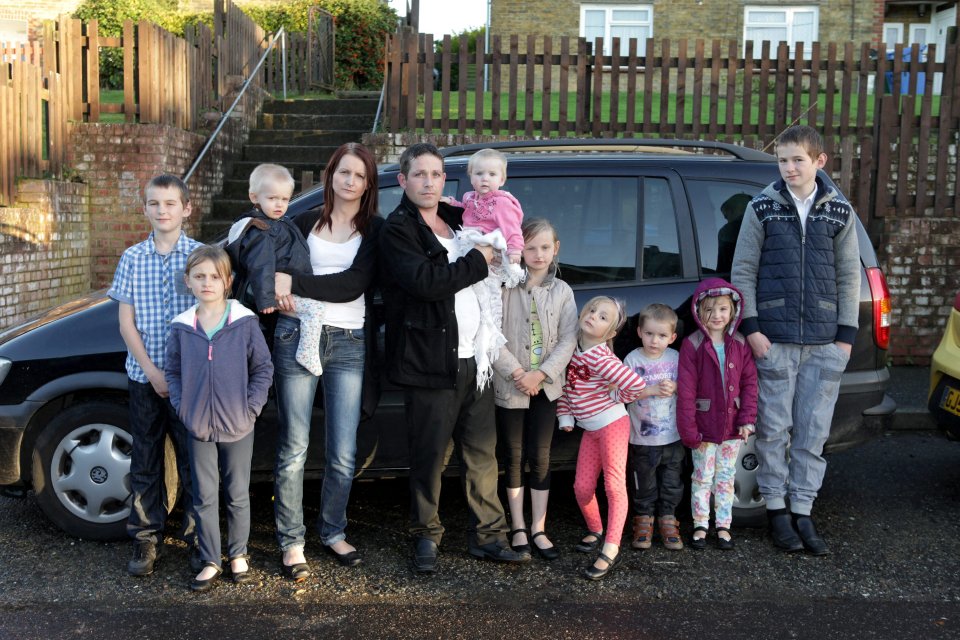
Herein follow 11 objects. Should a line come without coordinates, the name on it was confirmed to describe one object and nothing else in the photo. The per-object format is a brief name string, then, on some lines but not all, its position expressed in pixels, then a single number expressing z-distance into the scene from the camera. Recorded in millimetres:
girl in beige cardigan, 4062
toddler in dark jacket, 3783
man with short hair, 3803
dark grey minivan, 4277
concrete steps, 10508
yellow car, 4880
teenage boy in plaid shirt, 3930
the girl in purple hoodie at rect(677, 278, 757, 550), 4238
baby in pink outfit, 3844
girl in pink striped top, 4098
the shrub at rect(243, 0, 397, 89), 20828
